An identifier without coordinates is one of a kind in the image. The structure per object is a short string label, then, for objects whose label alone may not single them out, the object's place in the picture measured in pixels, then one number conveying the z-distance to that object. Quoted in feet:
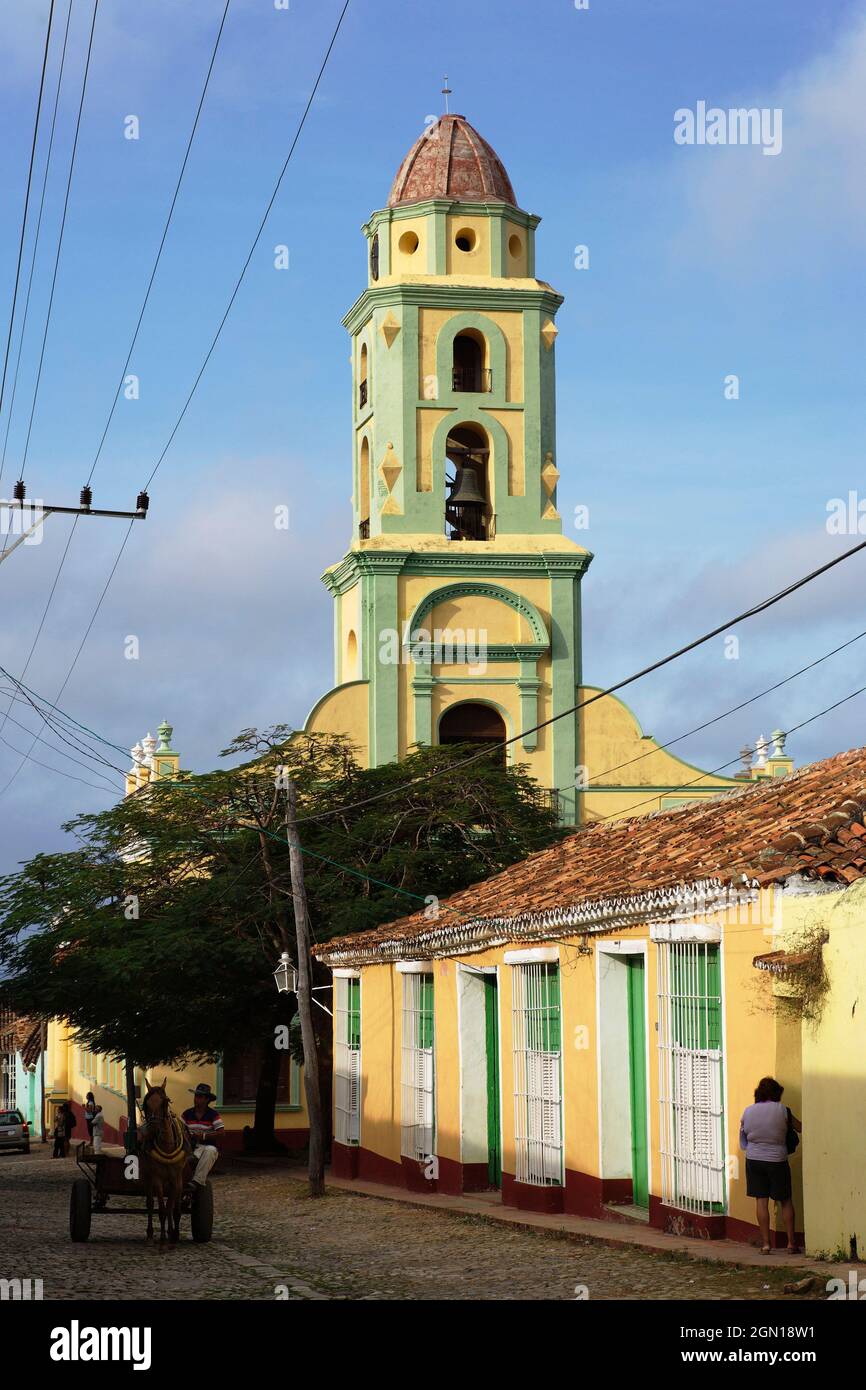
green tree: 92.12
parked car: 160.45
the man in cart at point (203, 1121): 57.23
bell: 120.37
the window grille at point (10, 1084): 252.62
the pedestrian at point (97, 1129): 120.98
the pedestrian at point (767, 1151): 41.04
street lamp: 77.41
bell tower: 117.39
